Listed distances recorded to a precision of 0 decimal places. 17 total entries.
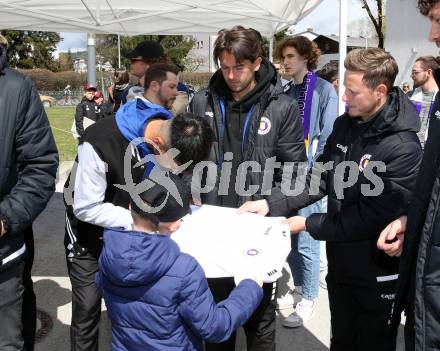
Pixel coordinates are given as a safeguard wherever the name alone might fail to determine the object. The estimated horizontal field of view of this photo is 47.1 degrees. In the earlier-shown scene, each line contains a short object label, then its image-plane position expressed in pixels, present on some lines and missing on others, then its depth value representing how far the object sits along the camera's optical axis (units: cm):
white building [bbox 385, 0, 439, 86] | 2031
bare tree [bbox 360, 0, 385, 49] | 3164
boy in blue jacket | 191
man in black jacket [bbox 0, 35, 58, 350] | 220
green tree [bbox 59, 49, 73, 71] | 6506
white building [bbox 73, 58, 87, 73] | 6899
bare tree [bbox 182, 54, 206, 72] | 5516
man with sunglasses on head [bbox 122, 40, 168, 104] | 417
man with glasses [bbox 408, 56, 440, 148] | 592
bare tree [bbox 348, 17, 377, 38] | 7005
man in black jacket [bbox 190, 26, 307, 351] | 257
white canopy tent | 746
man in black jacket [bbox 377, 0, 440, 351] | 162
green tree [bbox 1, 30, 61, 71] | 5428
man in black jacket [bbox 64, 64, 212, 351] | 221
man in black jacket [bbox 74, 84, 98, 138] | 1081
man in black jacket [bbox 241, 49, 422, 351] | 225
